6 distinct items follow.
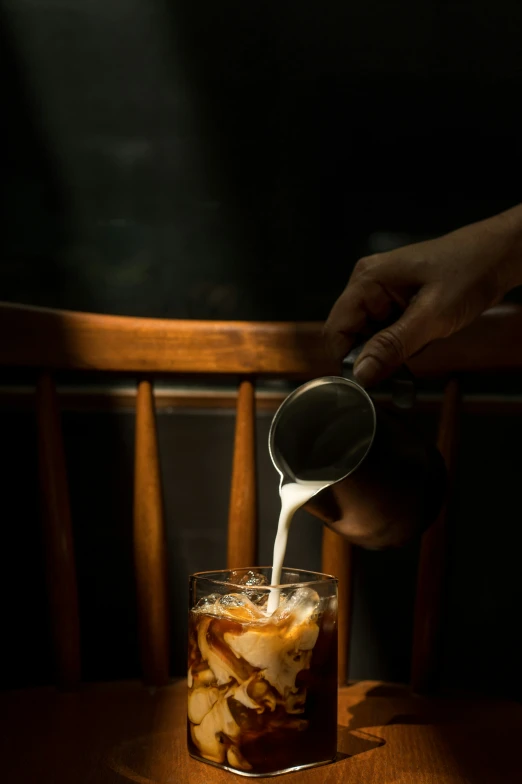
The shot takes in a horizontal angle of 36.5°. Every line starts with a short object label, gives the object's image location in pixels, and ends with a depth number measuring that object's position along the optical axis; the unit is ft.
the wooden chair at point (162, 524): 2.01
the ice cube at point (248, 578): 1.86
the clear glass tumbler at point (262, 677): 1.58
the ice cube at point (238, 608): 1.64
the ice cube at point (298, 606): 1.63
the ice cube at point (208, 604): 1.69
